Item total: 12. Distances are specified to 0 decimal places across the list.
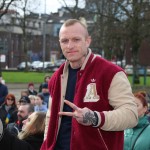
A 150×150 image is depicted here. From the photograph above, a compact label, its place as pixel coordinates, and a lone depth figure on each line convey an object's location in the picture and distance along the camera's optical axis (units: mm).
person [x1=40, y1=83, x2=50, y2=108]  16066
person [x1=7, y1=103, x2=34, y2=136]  8352
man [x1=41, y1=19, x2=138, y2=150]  3203
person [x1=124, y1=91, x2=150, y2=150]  5566
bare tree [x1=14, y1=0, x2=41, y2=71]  37009
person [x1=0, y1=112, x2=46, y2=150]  5742
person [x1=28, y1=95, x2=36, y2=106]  12609
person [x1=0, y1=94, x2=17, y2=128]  11820
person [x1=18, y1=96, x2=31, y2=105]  11129
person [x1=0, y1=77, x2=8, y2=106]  13836
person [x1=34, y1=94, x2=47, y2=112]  10970
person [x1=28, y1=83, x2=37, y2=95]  18902
